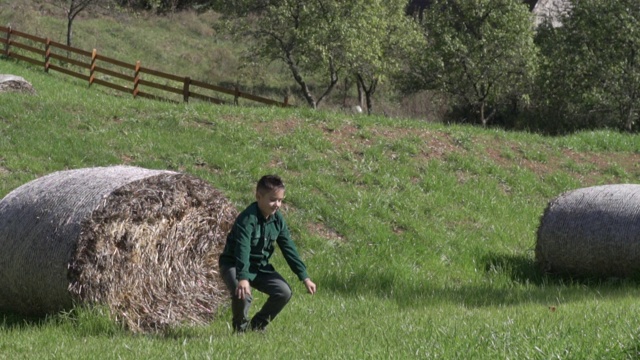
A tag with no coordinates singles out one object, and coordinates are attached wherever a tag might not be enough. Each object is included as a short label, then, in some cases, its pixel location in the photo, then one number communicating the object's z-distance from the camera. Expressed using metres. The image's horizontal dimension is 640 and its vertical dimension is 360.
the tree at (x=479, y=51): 36.81
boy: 8.16
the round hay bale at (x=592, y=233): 12.39
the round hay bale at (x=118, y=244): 8.57
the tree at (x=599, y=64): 32.44
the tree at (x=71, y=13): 38.03
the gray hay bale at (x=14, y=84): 23.64
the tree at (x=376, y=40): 36.28
